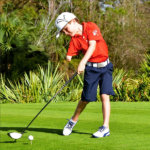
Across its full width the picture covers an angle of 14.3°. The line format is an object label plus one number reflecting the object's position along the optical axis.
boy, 7.60
